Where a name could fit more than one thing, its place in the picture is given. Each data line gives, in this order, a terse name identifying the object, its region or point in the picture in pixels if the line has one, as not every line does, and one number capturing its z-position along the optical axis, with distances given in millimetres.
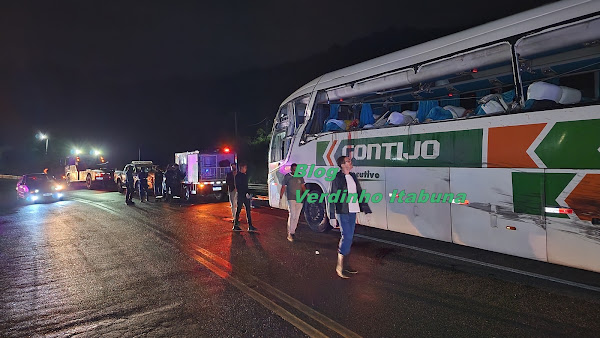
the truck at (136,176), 19284
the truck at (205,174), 17406
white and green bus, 4680
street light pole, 52656
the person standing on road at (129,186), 16141
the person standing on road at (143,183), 17403
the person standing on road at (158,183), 18266
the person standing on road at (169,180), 17380
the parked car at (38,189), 18469
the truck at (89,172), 27266
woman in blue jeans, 5570
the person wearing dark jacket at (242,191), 9352
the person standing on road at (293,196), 8195
